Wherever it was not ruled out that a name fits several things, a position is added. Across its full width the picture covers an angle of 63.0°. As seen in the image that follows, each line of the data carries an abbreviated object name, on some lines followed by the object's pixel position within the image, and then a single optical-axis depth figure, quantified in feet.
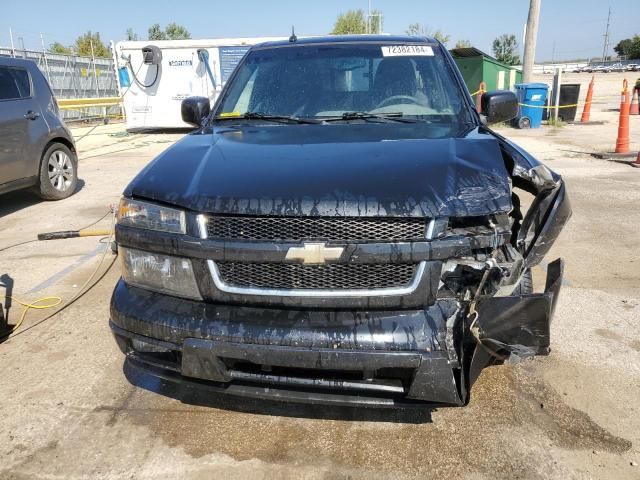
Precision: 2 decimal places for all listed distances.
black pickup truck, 6.72
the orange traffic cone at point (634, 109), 60.03
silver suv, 21.21
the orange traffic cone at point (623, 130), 32.73
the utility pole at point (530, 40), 51.19
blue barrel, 49.78
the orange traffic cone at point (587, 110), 54.08
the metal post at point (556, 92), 50.43
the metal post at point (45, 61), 63.31
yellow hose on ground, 12.37
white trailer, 50.98
